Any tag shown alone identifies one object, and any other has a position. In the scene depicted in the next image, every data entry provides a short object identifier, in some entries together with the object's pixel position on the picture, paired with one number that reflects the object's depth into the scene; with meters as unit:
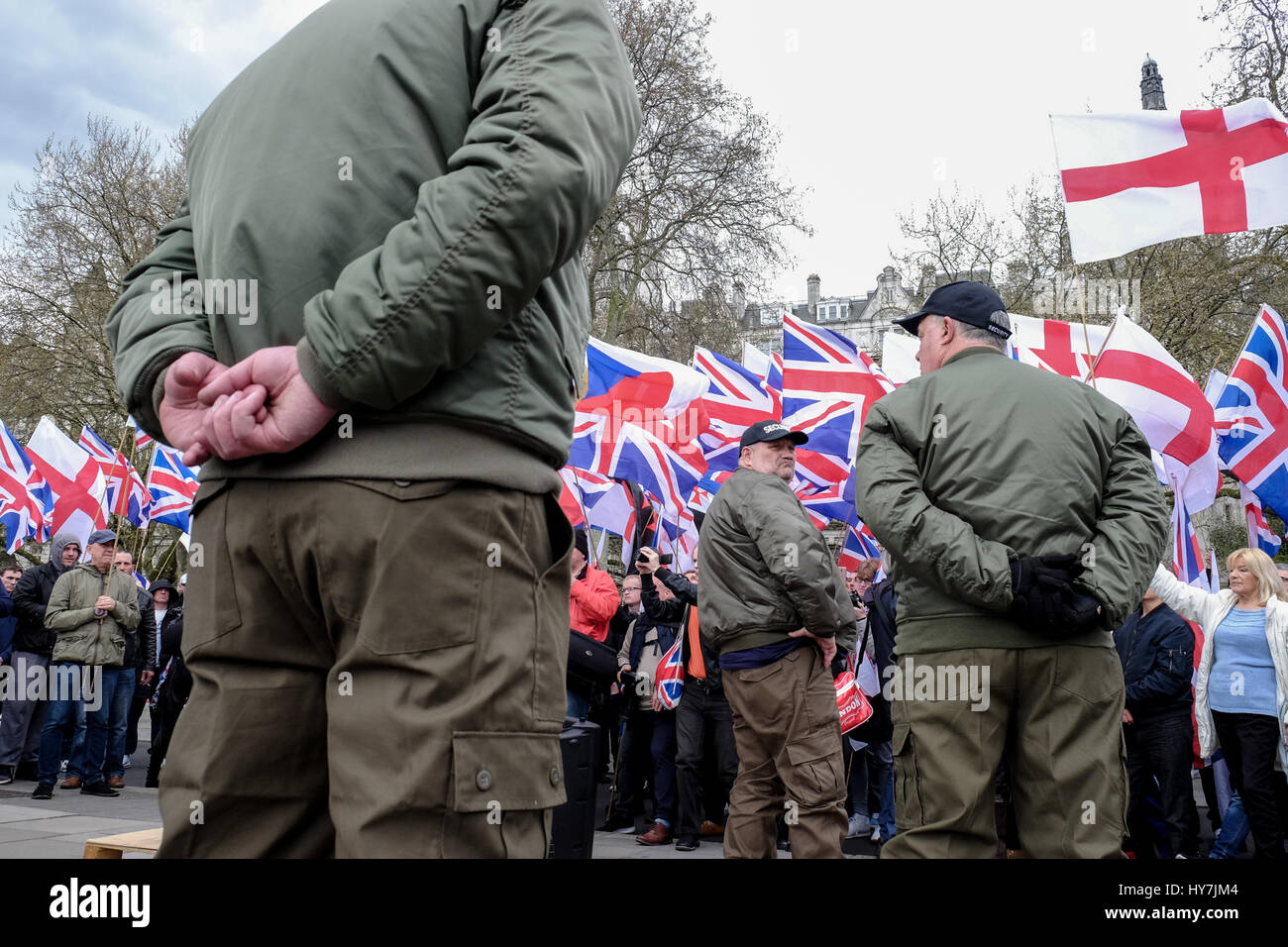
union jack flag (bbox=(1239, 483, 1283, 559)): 9.79
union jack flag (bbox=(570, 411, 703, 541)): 11.39
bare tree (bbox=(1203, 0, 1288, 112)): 21.06
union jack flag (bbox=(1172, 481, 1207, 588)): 8.94
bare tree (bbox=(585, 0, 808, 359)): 26.12
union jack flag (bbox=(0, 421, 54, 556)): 16.47
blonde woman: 7.63
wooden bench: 3.06
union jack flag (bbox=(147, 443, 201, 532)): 14.54
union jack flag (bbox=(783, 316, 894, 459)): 10.68
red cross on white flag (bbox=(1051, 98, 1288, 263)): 7.10
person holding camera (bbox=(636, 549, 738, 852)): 8.23
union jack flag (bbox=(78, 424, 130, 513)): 16.78
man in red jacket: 9.11
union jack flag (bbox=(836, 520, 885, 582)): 11.53
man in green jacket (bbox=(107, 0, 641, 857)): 1.58
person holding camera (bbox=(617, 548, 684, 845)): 9.17
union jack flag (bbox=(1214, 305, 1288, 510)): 9.06
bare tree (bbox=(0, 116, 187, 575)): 27.86
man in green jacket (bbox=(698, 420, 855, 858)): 5.20
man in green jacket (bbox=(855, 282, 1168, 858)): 3.13
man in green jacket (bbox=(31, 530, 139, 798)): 9.88
